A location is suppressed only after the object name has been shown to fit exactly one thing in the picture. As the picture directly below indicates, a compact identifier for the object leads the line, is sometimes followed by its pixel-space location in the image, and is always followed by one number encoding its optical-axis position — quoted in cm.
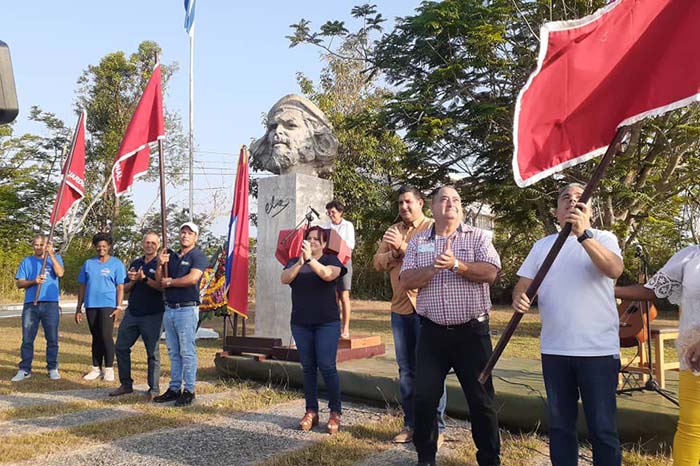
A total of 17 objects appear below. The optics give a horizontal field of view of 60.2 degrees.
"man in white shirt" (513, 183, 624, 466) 291
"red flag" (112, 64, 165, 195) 622
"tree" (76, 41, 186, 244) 2734
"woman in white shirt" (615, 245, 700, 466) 278
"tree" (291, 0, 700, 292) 1189
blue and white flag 1488
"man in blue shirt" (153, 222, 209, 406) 579
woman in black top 474
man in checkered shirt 355
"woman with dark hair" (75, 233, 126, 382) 731
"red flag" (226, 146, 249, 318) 737
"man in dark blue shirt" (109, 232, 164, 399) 627
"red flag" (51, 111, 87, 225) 729
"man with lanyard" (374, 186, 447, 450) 443
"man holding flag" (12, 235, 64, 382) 740
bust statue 817
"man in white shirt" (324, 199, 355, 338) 702
